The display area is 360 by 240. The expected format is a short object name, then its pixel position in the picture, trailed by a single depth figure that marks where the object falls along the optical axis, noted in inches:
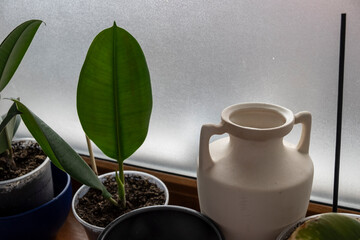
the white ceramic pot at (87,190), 24.9
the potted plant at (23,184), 24.3
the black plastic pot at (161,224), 23.1
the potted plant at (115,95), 20.8
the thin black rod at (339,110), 19.7
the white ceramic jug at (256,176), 20.4
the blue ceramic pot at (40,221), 26.5
